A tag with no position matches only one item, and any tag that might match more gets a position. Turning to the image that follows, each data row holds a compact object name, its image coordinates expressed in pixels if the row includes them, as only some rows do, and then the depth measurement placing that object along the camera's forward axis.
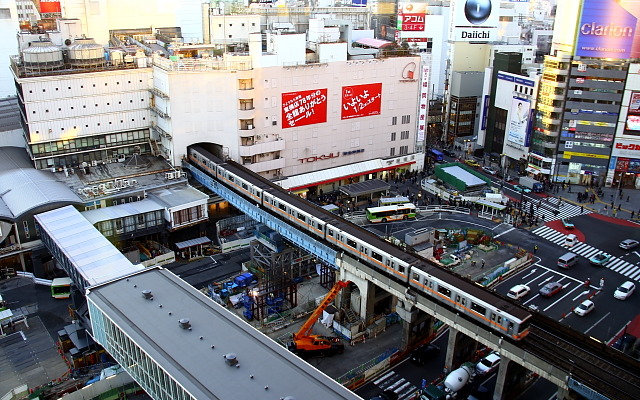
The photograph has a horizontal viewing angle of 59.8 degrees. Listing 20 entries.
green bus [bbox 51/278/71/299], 45.28
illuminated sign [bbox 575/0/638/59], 66.38
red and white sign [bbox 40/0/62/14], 99.69
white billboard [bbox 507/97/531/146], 74.81
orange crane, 37.91
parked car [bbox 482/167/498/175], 75.89
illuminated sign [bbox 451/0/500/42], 97.56
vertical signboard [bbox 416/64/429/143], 70.69
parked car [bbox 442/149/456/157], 83.97
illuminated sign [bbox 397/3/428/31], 103.69
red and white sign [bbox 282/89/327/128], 61.06
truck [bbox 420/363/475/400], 34.06
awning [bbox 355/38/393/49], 71.20
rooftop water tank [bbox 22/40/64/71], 54.12
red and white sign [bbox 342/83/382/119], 64.56
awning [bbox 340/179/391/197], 62.78
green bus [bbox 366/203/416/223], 58.94
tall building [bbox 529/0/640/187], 67.38
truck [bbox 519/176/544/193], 69.44
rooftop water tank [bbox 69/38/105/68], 56.81
